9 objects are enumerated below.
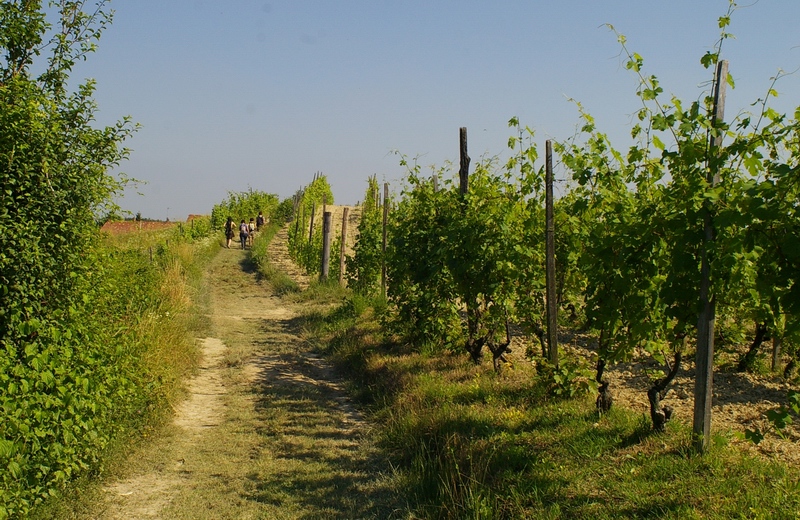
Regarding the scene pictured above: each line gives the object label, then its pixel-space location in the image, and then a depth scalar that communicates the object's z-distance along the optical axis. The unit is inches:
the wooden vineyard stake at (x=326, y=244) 687.1
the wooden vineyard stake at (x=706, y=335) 154.2
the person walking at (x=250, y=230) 1213.6
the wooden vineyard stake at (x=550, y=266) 233.0
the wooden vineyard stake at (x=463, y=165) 323.0
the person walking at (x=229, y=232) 1157.1
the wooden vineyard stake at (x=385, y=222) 516.4
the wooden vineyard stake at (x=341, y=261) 662.5
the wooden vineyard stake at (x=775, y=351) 273.6
